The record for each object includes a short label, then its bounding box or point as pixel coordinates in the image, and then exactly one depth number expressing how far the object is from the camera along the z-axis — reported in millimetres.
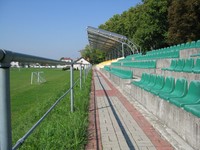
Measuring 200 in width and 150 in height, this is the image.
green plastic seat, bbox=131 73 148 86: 6248
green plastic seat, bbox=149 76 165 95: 4576
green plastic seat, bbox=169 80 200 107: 3039
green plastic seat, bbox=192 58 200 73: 4270
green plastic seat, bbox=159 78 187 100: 3582
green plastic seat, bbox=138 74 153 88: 5665
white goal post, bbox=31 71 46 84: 18707
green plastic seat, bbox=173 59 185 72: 5314
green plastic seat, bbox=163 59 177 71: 5963
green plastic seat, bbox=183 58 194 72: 4856
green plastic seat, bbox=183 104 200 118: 2520
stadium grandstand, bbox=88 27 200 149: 2806
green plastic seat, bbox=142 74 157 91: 5081
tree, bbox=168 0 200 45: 23164
